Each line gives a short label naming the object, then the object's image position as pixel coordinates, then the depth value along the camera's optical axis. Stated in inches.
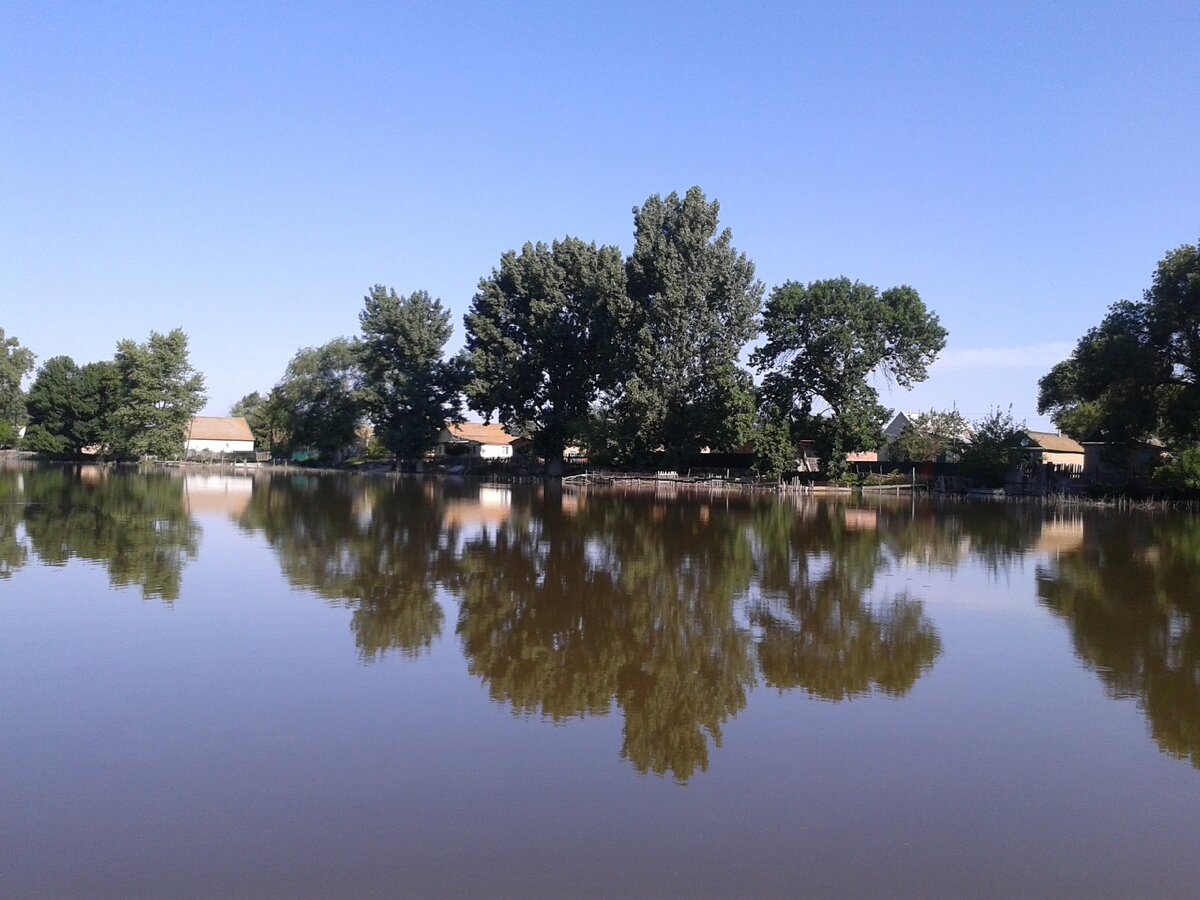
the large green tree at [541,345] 2343.8
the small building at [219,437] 3656.5
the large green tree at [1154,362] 1635.1
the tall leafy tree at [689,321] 2042.3
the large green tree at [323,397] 3115.2
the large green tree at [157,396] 2893.7
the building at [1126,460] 1789.9
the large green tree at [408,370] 2667.3
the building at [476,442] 3366.1
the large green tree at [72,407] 3132.4
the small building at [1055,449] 2428.5
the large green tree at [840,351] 2041.1
